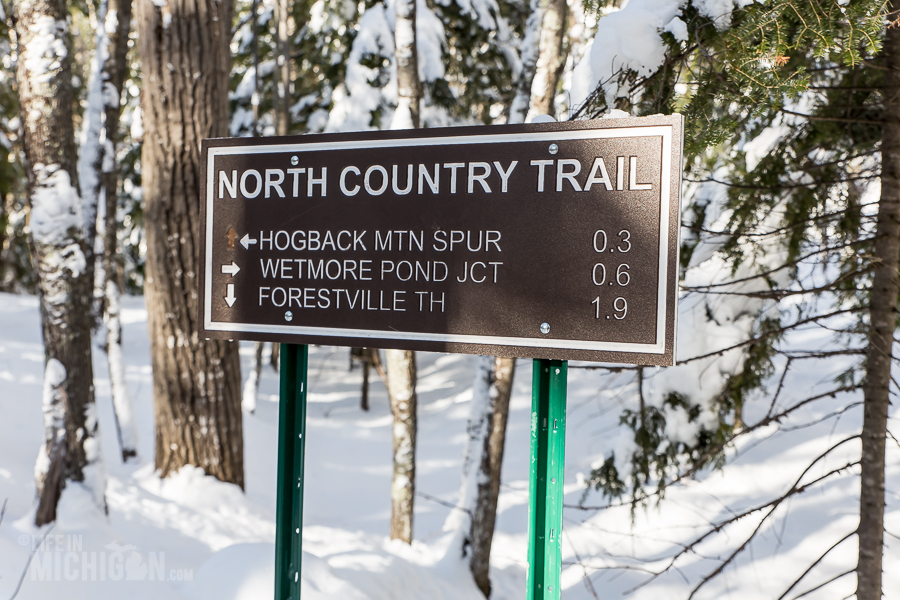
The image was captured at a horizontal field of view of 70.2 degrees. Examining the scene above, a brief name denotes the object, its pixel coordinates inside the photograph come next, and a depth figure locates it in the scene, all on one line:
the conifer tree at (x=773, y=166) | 2.14
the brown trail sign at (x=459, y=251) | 1.81
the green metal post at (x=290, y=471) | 2.22
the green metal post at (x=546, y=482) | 1.93
